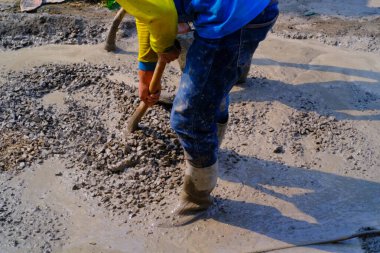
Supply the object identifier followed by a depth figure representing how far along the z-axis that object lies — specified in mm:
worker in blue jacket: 2092
